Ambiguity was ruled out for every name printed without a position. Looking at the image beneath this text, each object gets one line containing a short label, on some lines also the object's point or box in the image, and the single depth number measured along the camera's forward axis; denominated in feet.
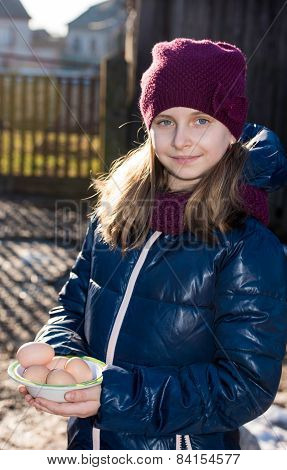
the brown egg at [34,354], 5.96
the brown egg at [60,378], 5.68
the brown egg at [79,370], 5.75
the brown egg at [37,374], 5.80
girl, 5.54
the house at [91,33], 177.75
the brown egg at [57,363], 6.01
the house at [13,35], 132.83
